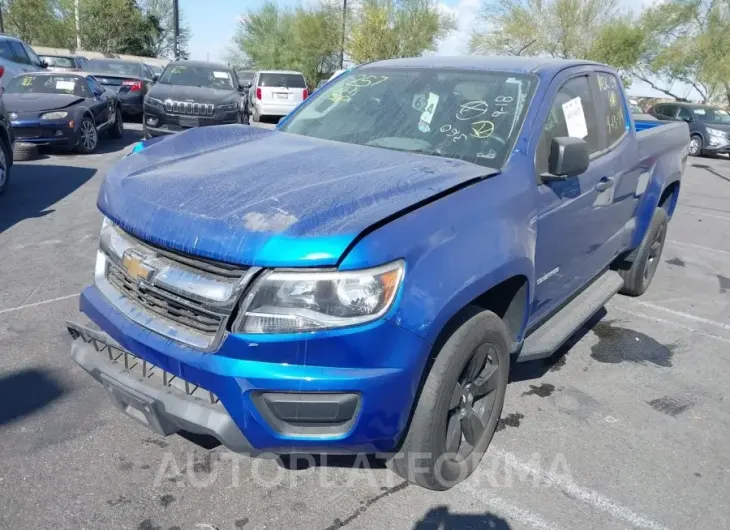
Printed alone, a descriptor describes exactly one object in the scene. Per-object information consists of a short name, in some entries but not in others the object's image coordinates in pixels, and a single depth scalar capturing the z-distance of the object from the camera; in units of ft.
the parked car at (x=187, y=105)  36.37
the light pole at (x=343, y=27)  122.39
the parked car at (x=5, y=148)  23.70
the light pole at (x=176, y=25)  93.45
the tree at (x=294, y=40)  134.92
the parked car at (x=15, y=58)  45.73
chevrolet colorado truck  7.02
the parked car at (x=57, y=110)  31.73
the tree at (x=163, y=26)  160.76
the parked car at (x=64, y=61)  66.69
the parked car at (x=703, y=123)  59.00
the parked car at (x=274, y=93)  64.69
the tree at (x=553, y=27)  120.57
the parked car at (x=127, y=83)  50.06
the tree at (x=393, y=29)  123.85
